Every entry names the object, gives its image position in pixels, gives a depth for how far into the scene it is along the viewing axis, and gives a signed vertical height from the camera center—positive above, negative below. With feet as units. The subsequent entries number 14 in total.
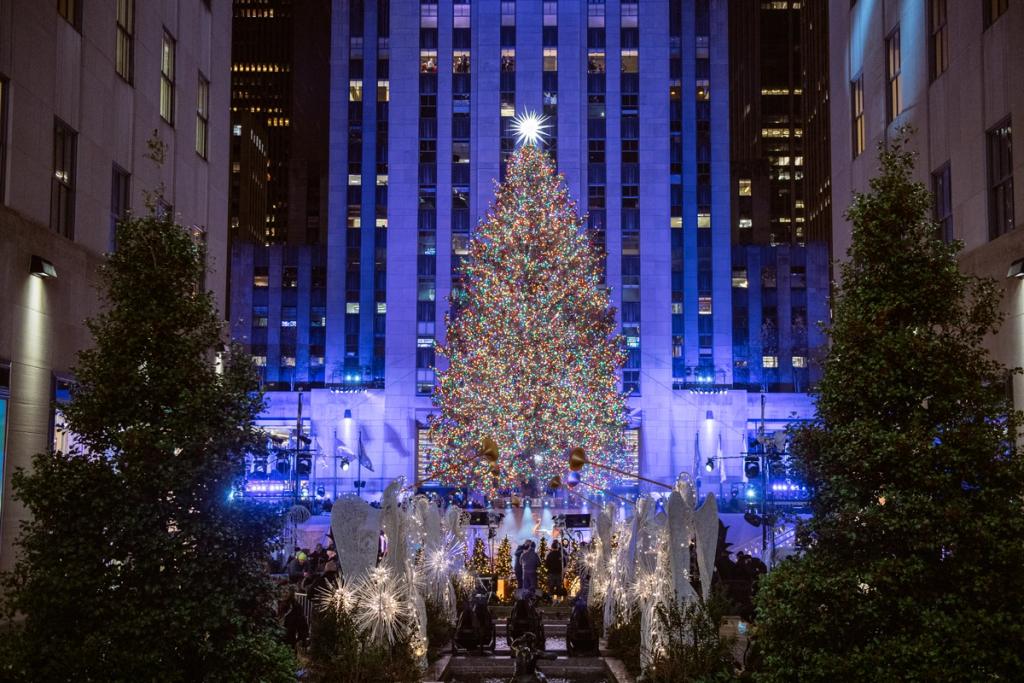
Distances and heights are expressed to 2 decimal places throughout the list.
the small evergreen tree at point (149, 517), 30.58 -3.70
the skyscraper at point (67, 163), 65.10 +16.29
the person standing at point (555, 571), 92.73 -15.48
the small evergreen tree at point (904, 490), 29.50 -2.77
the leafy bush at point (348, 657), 47.96 -12.04
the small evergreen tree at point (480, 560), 94.68 -14.89
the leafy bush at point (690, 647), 45.80 -11.04
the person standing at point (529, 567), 81.71 -13.24
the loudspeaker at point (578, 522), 106.01 -12.77
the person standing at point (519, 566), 85.67 -14.09
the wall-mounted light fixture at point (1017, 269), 63.87 +7.41
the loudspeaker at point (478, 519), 111.55 -13.20
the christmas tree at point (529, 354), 150.82 +5.40
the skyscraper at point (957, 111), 67.77 +20.84
